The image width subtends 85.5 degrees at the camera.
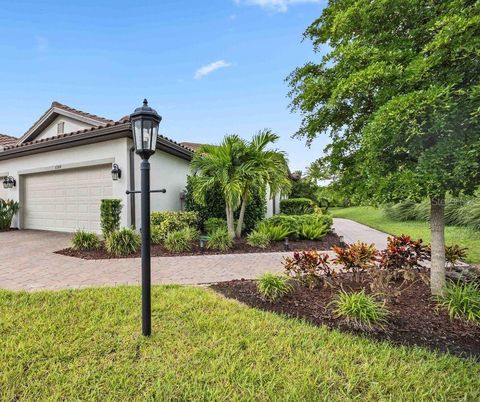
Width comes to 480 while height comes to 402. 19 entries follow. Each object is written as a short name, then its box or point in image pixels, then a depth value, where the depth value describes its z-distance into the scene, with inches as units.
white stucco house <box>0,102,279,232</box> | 324.2
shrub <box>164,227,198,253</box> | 273.0
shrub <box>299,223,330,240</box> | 337.4
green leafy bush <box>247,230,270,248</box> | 296.8
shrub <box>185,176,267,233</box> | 372.5
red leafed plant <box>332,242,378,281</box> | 160.5
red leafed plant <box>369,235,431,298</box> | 162.2
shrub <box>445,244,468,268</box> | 172.9
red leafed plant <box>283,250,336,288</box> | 159.2
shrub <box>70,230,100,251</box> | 274.2
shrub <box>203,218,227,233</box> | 337.8
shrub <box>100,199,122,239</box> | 299.1
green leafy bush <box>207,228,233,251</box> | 282.7
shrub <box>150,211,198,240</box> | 299.6
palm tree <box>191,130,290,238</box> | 294.8
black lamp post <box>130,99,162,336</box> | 107.0
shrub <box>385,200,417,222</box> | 539.2
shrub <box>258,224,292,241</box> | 320.8
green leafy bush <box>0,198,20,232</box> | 439.2
